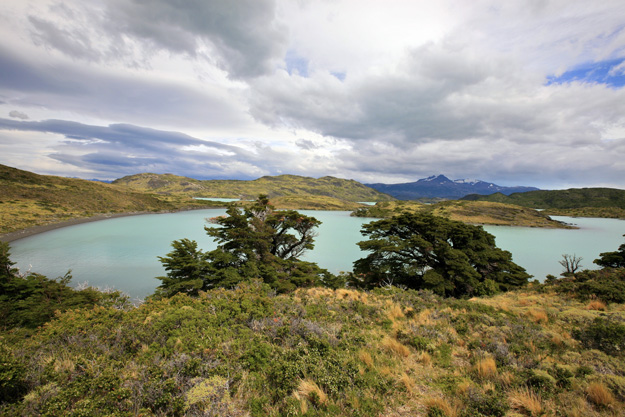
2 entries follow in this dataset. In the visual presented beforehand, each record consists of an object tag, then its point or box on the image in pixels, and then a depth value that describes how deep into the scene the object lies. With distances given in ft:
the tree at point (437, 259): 65.93
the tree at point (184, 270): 51.24
